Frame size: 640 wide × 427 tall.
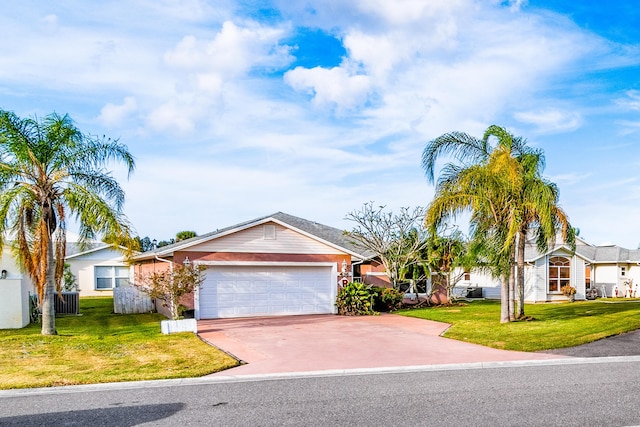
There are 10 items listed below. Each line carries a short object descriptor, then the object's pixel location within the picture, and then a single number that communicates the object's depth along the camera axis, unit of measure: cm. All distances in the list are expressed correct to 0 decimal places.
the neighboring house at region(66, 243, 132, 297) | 3566
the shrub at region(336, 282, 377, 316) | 2258
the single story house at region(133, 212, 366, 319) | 2069
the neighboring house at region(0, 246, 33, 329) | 1811
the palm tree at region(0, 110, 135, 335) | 1516
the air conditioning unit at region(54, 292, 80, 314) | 2288
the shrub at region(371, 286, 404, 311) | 2430
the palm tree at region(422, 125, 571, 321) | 1681
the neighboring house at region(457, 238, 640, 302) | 2989
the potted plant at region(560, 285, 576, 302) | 2998
